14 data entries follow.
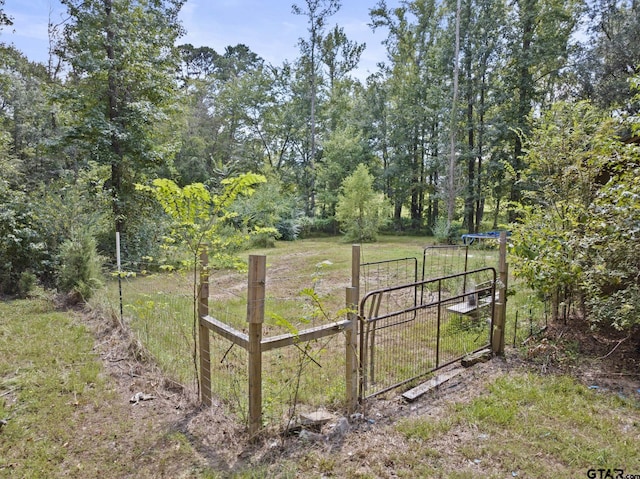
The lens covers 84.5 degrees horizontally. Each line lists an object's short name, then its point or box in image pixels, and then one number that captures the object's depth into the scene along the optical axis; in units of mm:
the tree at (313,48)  18969
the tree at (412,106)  19188
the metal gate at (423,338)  3094
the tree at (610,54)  10625
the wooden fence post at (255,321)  2141
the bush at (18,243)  6504
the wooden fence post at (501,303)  3711
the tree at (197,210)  2465
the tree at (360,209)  15695
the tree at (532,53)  14578
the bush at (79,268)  5906
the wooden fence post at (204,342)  2734
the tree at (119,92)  8391
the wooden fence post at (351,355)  2541
